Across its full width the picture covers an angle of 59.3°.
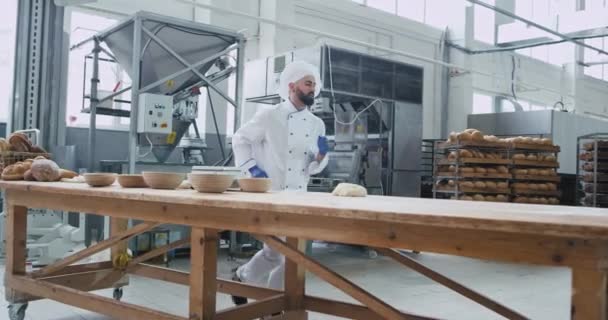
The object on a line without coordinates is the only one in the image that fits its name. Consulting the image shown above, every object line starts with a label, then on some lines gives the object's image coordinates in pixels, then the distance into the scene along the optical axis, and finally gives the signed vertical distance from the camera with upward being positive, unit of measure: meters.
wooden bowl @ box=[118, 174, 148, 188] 2.24 -0.09
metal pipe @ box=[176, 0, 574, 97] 6.73 +1.92
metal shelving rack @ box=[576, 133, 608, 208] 6.53 -0.01
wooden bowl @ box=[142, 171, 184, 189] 2.13 -0.08
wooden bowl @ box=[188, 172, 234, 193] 1.90 -0.07
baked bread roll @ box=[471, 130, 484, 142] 5.85 +0.39
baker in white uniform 3.04 +0.14
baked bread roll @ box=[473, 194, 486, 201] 5.77 -0.28
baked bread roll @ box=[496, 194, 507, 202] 5.84 -0.28
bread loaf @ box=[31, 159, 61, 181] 2.58 -0.07
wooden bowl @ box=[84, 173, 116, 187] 2.28 -0.09
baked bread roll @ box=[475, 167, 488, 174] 5.86 +0.02
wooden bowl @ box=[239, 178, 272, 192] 2.06 -0.08
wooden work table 1.14 -0.18
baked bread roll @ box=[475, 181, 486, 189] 5.80 -0.15
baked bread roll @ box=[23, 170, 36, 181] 2.63 -0.10
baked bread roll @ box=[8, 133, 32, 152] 2.88 +0.07
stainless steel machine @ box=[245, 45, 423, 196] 5.84 +0.64
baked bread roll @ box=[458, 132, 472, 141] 5.84 +0.38
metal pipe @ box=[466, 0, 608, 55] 6.78 +2.15
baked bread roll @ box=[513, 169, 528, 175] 6.04 +0.02
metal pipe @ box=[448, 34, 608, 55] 9.10 +2.30
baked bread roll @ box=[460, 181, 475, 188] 5.79 -0.14
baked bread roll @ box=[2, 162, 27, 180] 2.65 -0.08
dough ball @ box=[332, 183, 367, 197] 1.99 -0.09
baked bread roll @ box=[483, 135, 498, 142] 5.93 +0.37
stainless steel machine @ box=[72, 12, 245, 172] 4.59 +0.86
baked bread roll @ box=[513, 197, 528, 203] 5.97 -0.30
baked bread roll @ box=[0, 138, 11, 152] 2.81 +0.05
